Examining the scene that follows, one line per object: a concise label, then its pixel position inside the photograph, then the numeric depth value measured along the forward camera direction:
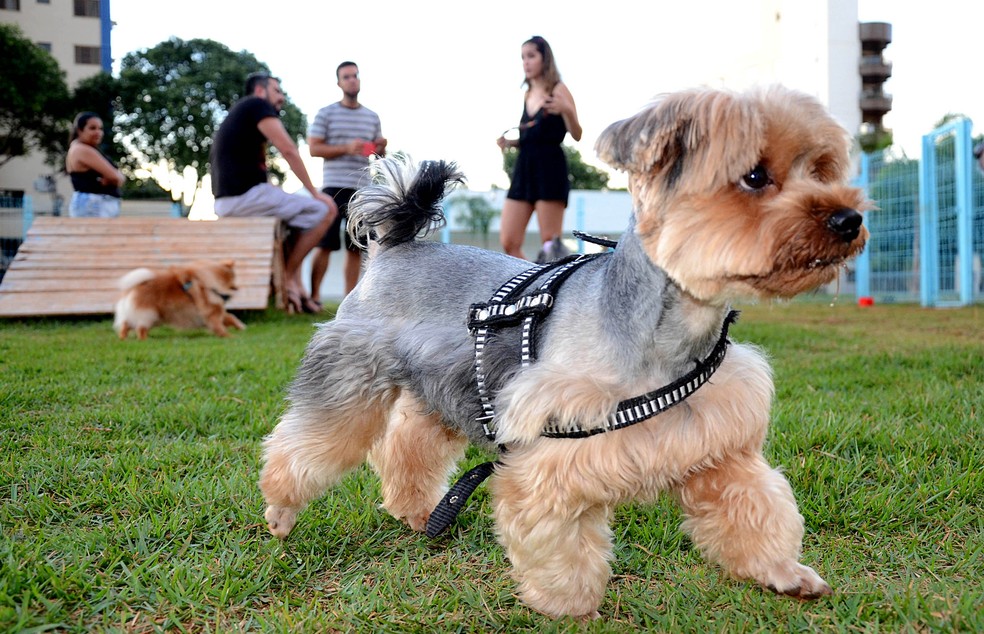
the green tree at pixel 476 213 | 40.31
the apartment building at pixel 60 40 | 50.59
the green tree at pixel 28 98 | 35.94
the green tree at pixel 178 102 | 44.16
